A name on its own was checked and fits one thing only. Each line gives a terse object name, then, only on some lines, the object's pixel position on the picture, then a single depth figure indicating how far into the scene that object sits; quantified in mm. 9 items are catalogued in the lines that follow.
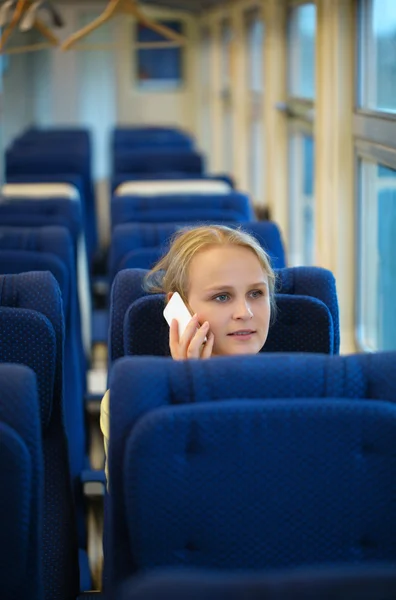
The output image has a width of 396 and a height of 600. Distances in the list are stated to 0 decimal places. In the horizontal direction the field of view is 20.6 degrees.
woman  1998
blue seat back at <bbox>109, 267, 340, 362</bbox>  2404
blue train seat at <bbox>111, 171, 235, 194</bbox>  5441
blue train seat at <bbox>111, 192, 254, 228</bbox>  4152
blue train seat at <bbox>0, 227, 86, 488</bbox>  2994
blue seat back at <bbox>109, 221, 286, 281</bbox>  3131
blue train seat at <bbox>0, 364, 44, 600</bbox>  1500
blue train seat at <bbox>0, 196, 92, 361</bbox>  3990
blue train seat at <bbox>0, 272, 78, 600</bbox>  2170
